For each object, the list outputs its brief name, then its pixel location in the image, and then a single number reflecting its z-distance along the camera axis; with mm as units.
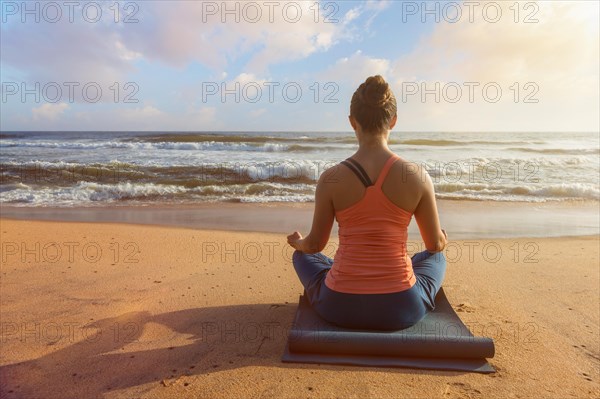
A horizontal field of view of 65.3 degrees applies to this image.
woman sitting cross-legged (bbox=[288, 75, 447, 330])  2529
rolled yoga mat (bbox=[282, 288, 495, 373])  2613
